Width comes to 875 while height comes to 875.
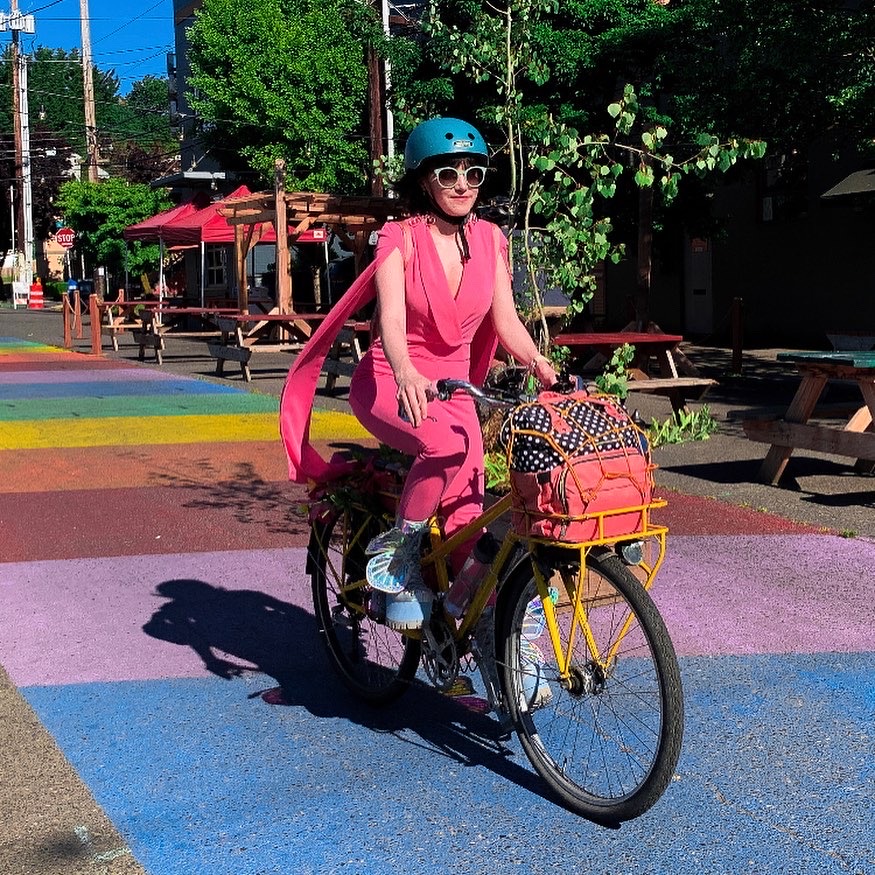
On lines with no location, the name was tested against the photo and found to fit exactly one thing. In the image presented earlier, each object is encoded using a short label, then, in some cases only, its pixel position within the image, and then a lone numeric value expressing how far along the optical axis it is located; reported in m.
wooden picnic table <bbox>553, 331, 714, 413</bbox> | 11.32
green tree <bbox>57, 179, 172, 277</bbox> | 42.03
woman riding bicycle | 4.00
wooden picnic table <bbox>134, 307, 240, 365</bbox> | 21.41
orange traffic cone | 53.47
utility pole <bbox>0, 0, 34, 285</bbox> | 61.12
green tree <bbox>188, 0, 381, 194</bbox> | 30.59
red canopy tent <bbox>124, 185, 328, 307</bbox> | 27.11
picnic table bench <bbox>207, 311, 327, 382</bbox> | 17.78
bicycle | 3.43
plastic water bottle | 3.87
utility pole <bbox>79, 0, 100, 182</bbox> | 55.50
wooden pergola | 18.39
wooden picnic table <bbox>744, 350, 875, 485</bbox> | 8.02
